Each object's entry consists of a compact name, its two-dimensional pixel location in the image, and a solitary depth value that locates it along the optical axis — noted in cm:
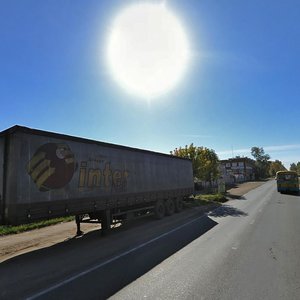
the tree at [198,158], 2705
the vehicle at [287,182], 2796
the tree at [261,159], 10898
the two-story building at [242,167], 9295
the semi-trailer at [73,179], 676
